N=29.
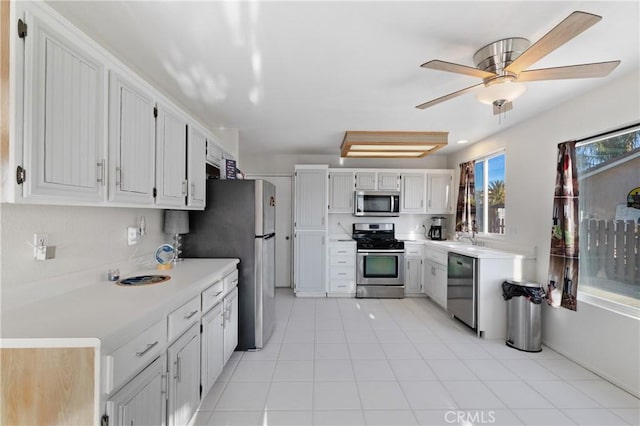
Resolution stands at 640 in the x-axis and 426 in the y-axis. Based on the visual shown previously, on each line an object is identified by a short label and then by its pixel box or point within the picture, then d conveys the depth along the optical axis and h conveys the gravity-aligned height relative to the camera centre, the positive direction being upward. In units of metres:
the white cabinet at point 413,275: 4.80 -1.00
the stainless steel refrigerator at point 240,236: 2.80 -0.22
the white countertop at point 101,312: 1.06 -0.44
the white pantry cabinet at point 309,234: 4.79 -0.33
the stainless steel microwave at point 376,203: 4.97 +0.21
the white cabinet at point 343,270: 4.78 -0.92
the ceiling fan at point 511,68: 1.47 +0.88
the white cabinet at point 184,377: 1.52 -0.94
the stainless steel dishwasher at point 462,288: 3.25 -0.88
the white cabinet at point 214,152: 2.91 +0.66
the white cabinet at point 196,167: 2.43 +0.42
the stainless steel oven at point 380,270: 4.72 -0.91
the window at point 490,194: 3.86 +0.33
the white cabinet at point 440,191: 5.06 +0.44
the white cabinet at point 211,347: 1.93 -0.97
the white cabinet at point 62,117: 1.08 +0.40
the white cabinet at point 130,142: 1.52 +0.41
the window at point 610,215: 2.26 +0.02
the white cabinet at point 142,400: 1.10 -0.80
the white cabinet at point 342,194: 5.00 +0.36
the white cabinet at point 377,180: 4.98 +0.62
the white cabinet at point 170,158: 1.99 +0.42
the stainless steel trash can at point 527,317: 2.87 -1.02
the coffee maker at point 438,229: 5.11 -0.24
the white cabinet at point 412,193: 5.05 +0.40
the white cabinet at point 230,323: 2.38 -0.96
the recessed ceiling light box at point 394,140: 3.84 +1.02
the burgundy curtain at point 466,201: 4.40 +0.25
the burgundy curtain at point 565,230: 2.62 -0.12
